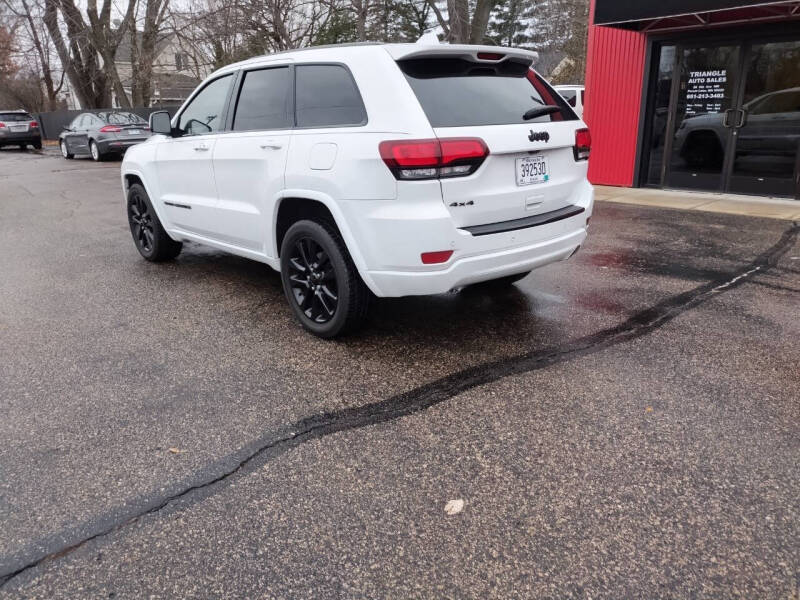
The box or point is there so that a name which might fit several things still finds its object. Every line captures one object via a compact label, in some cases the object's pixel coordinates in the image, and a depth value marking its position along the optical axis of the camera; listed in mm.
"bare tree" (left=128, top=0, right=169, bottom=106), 25859
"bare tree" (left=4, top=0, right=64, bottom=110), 27000
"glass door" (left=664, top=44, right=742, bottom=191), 9930
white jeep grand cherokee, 3453
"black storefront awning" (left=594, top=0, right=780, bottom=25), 8547
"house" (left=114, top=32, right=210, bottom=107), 26672
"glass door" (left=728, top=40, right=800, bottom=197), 9328
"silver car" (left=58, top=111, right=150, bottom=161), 19703
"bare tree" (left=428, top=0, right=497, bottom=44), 19070
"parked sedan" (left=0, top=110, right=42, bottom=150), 26781
